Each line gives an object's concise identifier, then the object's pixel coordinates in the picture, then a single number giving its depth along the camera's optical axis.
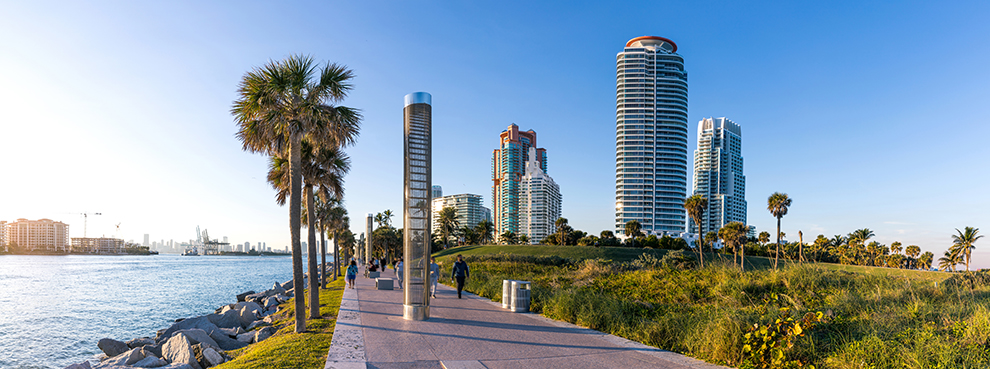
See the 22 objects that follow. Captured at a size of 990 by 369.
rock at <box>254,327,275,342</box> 13.62
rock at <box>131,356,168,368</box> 11.67
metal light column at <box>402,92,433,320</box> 11.02
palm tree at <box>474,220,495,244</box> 115.38
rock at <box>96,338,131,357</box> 14.91
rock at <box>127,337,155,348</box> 16.12
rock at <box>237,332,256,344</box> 14.29
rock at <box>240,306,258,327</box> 18.80
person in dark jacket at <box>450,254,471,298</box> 15.38
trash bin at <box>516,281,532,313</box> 12.18
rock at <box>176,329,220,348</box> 12.80
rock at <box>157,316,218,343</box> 15.45
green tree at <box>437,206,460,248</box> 100.31
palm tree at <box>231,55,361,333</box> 11.41
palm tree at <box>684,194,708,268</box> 60.78
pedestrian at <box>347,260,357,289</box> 20.69
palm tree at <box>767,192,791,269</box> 58.22
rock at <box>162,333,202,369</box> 10.72
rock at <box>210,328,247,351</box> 13.55
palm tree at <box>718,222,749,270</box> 63.34
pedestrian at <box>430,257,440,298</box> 15.16
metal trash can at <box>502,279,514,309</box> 12.82
